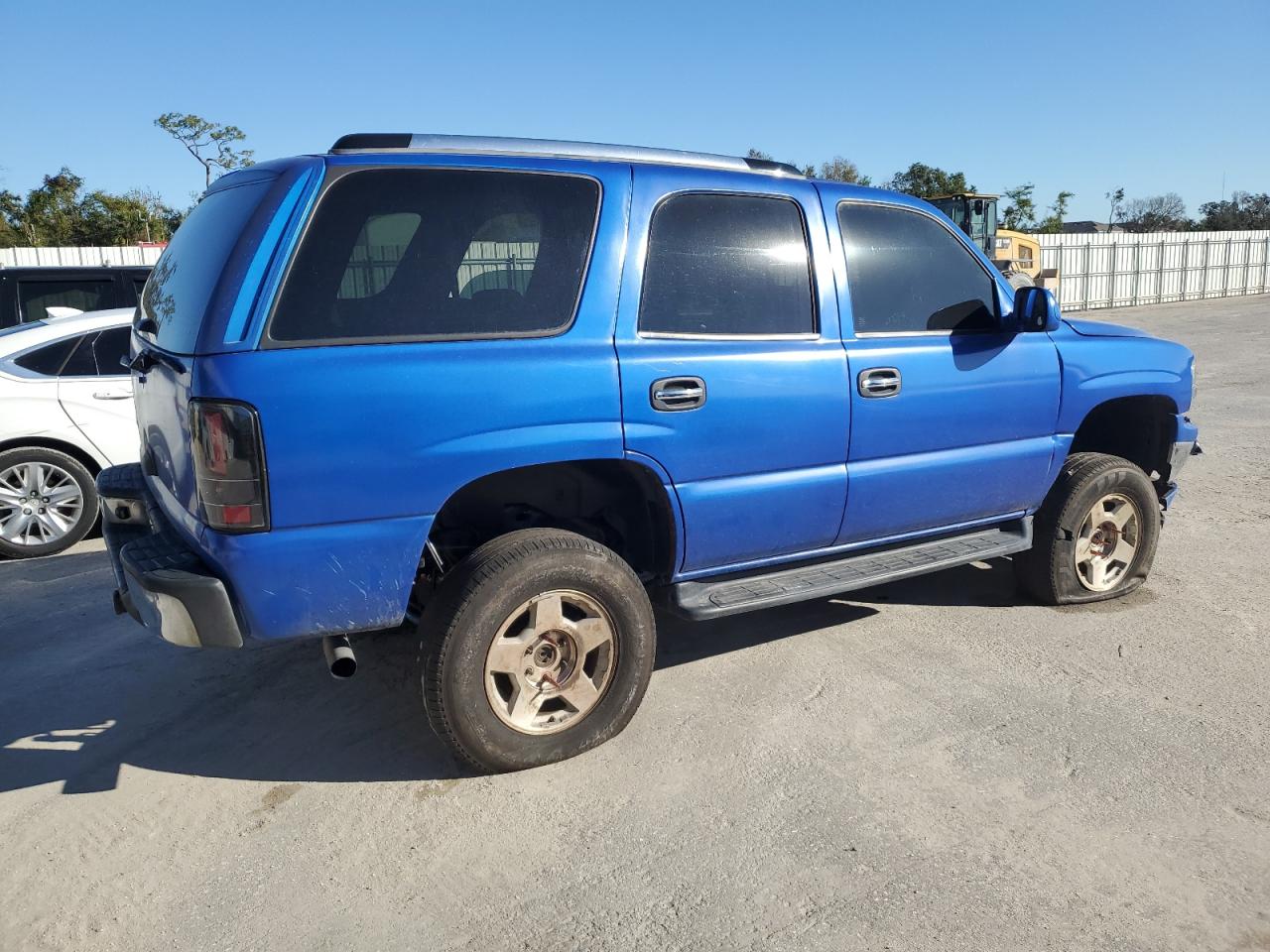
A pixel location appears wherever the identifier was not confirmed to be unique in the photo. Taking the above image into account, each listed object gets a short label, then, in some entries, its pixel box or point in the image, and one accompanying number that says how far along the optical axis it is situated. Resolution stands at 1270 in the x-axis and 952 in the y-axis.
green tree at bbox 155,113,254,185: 39.25
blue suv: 2.94
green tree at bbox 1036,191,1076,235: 58.84
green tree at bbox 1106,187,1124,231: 73.69
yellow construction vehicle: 22.78
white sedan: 6.34
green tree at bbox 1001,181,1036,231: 55.97
